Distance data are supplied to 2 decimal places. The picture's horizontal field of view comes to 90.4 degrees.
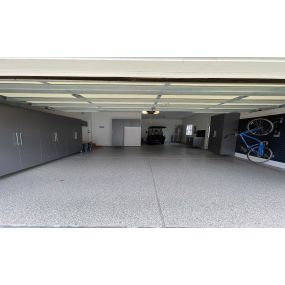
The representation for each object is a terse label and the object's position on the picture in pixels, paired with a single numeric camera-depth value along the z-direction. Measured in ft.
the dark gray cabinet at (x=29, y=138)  11.38
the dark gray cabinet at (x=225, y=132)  21.24
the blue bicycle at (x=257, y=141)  16.93
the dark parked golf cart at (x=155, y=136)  39.04
